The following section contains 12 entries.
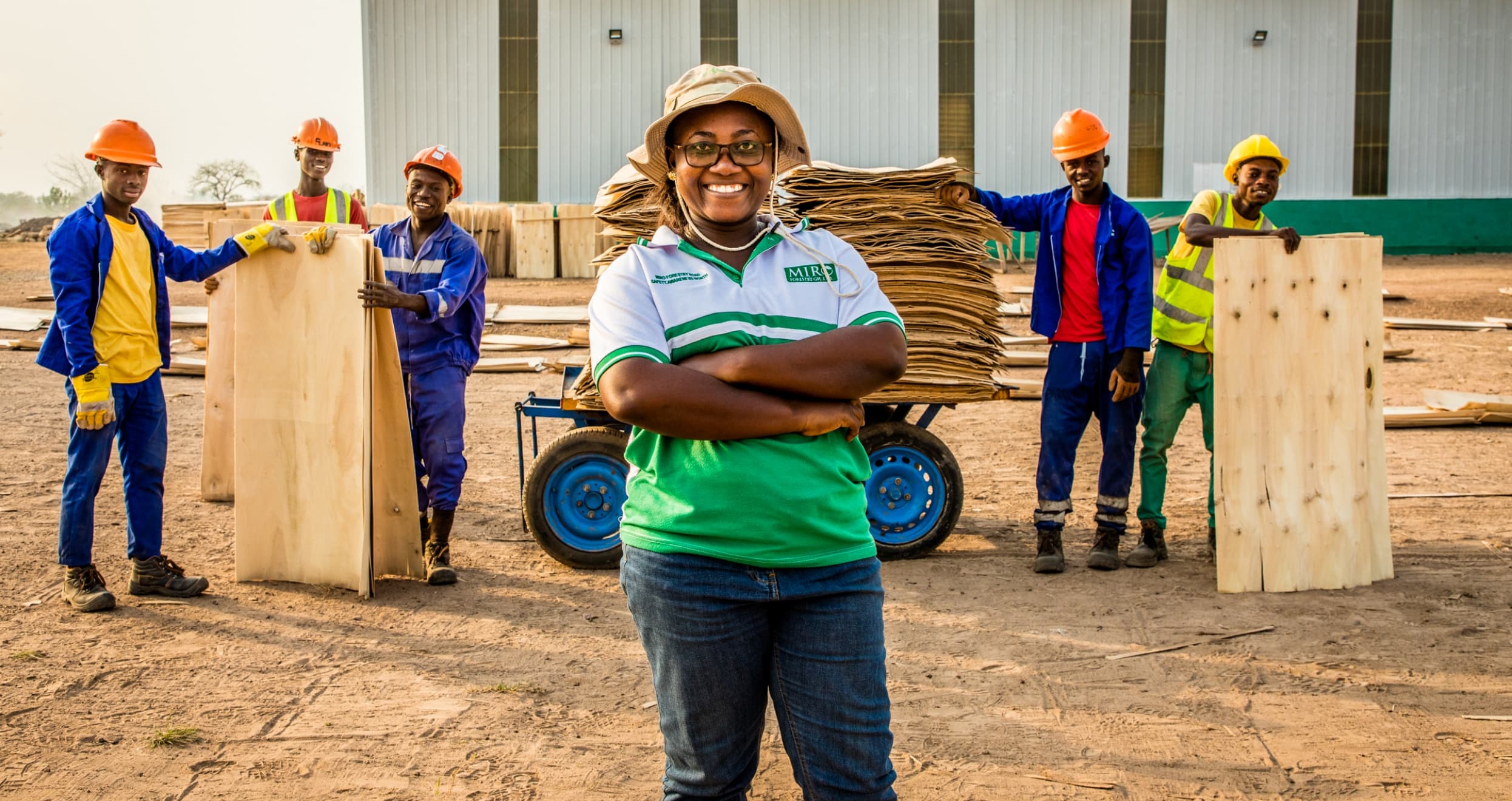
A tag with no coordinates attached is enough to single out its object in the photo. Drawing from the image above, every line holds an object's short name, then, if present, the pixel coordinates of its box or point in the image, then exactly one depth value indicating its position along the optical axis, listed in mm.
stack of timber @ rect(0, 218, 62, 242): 37250
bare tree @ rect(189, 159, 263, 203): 65875
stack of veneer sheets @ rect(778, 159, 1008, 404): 6555
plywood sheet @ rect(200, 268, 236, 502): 7922
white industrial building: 27609
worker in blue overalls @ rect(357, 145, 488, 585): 6184
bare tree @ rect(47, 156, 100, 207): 58500
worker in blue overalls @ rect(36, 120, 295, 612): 5504
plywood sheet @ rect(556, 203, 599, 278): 24938
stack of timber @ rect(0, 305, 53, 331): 16797
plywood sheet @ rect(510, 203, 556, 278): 24750
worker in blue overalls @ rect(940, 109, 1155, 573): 6145
